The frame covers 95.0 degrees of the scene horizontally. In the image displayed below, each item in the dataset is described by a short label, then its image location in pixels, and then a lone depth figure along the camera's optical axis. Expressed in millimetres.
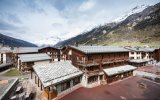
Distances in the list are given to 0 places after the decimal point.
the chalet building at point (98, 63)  20698
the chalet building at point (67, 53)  25192
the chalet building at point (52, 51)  38450
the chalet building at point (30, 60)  27448
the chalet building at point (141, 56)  37145
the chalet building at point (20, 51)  36740
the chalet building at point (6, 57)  37758
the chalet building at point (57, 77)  15607
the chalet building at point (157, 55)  44033
